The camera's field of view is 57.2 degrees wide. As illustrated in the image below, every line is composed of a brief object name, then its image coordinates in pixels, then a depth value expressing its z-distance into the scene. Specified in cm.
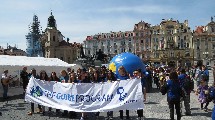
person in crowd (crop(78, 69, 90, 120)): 710
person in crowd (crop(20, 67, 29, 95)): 1045
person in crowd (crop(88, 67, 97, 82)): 819
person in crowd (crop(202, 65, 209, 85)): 933
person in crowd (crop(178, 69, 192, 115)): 715
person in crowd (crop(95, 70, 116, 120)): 677
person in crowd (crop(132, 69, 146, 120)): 638
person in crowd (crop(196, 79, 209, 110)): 795
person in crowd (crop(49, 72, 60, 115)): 794
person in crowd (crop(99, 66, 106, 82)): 893
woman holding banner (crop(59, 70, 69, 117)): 769
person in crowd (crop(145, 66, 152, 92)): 1361
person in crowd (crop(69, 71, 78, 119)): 715
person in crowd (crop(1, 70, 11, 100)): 1120
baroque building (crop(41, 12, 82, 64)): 6151
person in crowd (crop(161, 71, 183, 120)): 572
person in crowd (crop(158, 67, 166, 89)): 1240
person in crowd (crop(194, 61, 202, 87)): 951
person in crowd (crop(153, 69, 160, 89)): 1570
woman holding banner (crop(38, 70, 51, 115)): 785
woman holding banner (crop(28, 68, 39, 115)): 772
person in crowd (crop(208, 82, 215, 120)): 433
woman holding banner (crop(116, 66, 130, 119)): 656
